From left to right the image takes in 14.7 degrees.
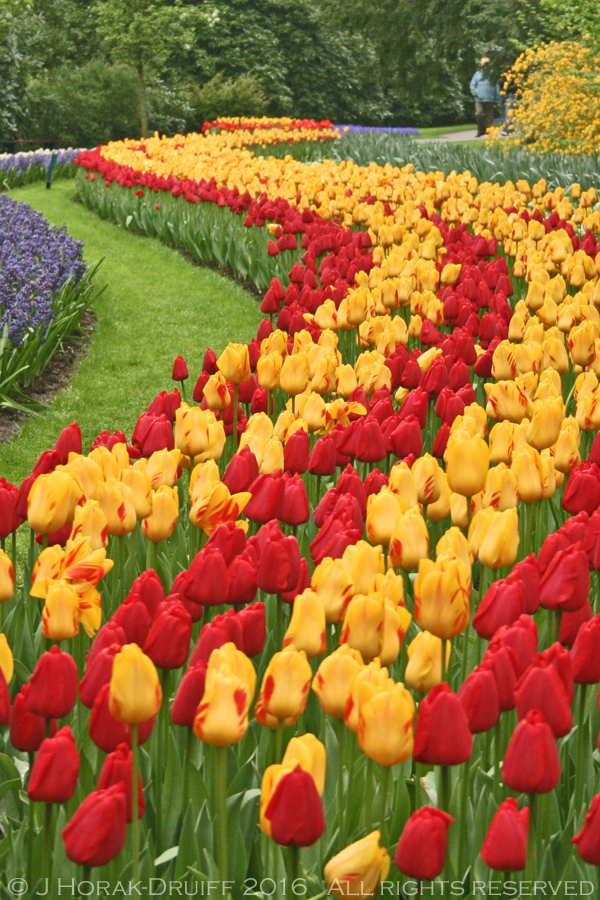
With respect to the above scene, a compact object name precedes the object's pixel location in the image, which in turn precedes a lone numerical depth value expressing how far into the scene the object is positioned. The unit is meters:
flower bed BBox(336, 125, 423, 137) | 26.66
